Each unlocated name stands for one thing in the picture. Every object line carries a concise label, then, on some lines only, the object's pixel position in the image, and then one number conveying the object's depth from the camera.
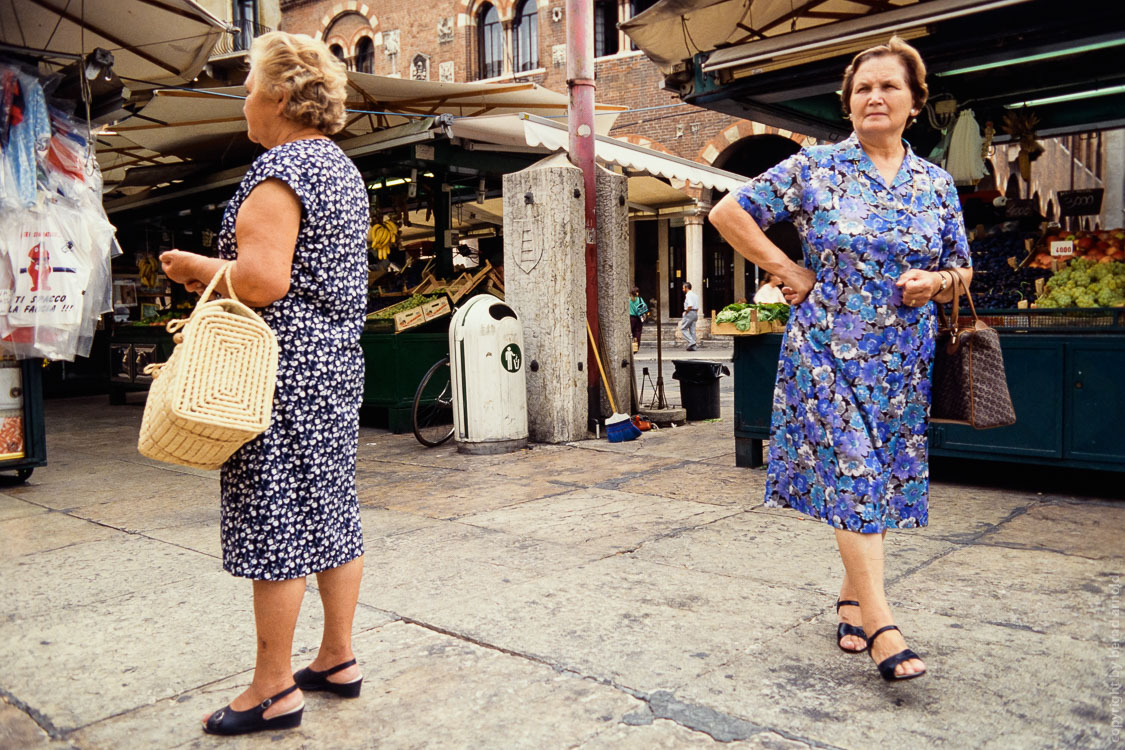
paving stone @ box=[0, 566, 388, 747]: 2.66
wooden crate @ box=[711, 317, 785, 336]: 5.98
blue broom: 7.54
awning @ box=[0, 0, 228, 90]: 5.93
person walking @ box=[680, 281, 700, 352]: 20.31
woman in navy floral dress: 2.28
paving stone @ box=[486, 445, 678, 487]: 6.09
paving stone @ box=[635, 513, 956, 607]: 3.72
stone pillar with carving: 7.53
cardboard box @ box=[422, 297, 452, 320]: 8.88
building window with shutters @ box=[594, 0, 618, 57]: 22.61
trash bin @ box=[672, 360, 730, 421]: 8.66
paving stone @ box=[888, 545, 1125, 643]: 3.15
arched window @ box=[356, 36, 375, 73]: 25.86
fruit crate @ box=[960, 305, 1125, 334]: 4.94
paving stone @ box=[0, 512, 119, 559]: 4.38
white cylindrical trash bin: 7.25
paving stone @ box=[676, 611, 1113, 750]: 2.33
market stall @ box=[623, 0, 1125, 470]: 5.07
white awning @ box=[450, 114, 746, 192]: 8.08
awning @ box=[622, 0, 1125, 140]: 5.38
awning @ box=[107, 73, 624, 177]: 8.23
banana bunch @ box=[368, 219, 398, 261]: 10.27
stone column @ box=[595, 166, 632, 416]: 8.02
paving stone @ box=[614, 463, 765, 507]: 5.28
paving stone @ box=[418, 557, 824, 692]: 2.83
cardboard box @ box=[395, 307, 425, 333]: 8.67
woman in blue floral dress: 2.67
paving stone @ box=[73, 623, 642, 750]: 2.36
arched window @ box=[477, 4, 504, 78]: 23.84
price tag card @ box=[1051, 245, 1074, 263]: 5.64
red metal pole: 7.78
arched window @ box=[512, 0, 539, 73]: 23.09
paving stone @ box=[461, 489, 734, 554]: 4.40
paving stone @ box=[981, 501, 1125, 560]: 4.11
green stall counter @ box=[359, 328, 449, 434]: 8.70
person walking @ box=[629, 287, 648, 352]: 18.27
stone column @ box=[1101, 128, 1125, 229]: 21.30
